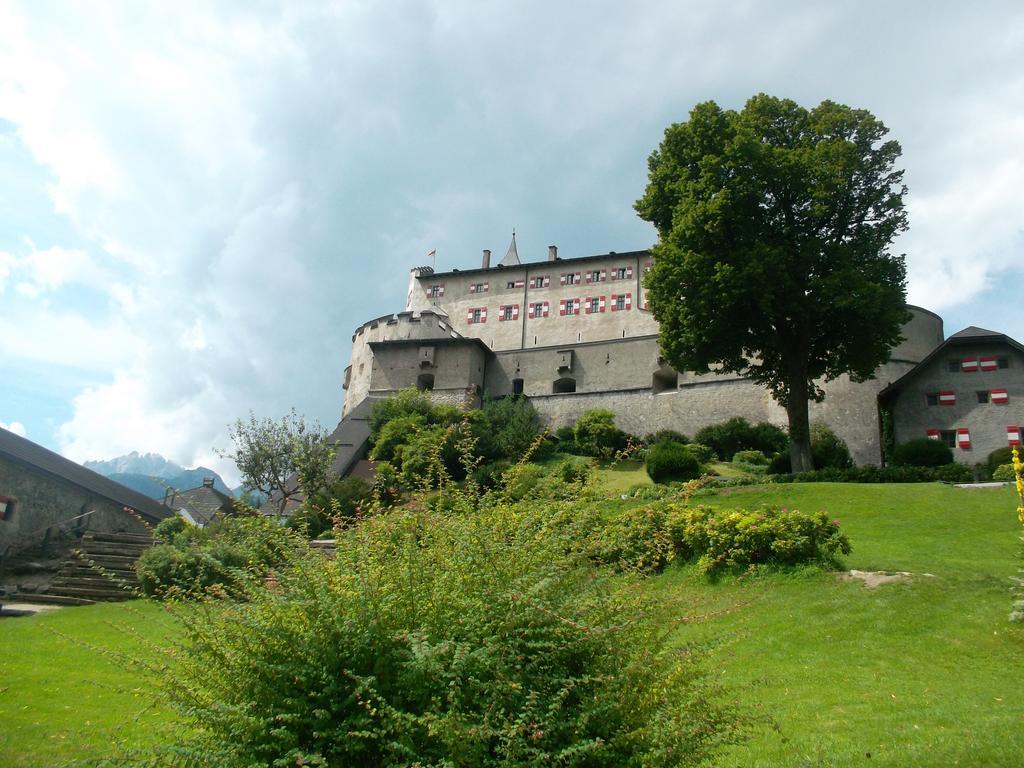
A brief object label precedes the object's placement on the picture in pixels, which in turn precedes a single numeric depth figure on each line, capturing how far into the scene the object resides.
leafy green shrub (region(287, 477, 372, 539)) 23.81
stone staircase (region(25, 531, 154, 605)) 16.19
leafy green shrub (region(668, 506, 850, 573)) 12.24
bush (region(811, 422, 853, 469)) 30.75
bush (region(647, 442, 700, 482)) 27.39
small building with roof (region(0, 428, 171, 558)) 19.22
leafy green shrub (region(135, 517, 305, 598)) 4.72
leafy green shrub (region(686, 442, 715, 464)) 33.36
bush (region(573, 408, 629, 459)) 37.44
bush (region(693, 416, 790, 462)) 35.28
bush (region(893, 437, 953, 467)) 28.39
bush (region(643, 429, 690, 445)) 37.58
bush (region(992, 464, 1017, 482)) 21.47
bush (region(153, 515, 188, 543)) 19.86
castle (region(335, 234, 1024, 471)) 30.95
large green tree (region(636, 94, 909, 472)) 23.83
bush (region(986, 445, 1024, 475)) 25.55
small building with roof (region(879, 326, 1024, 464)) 29.94
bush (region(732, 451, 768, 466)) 33.19
